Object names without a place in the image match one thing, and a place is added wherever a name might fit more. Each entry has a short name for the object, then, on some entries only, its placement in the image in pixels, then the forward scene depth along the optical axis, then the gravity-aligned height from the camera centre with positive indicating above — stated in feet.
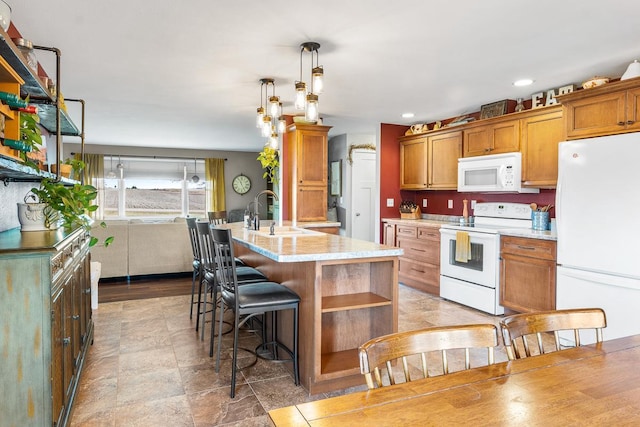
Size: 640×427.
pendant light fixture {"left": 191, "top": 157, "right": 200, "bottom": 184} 32.12 +2.22
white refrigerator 9.33 -0.58
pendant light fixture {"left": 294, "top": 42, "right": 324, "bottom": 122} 9.14 +2.54
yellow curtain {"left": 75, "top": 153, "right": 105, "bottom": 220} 29.27 +2.14
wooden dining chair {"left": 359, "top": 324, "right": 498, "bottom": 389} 3.44 -1.29
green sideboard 5.20 -1.69
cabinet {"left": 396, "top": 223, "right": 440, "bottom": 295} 16.35 -2.20
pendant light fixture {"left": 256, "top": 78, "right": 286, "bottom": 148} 11.35 +2.61
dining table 2.78 -1.45
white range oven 13.64 -1.83
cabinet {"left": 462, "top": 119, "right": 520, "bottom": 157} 14.21 +2.43
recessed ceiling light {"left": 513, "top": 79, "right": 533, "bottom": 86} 12.32 +3.71
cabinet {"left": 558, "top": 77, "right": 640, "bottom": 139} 9.83 +2.40
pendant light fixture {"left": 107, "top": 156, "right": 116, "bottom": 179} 30.14 +2.21
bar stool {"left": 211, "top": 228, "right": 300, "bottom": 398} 7.91 -1.83
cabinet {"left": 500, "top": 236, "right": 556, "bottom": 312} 11.91 -2.14
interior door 24.48 +0.69
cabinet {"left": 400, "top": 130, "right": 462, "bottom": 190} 16.97 +1.91
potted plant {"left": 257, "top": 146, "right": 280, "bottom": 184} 14.64 +1.69
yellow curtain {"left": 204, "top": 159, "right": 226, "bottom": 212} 32.27 +1.52
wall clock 33.17 +1.57
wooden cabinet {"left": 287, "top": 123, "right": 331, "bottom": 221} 17.43 +1.53
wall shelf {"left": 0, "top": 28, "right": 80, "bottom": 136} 5.30 +2.01
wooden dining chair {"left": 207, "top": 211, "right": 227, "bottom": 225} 16.38 -0.57
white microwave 14.06 +1.09
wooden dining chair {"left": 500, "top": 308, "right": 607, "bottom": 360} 4.06 -1.26
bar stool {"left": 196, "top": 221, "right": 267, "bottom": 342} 9.50 -1.76
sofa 17.78 -2.06
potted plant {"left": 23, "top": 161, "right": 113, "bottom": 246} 7.59 +0.02
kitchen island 7.74 -1.95
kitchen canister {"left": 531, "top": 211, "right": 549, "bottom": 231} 13.79 -0.57
